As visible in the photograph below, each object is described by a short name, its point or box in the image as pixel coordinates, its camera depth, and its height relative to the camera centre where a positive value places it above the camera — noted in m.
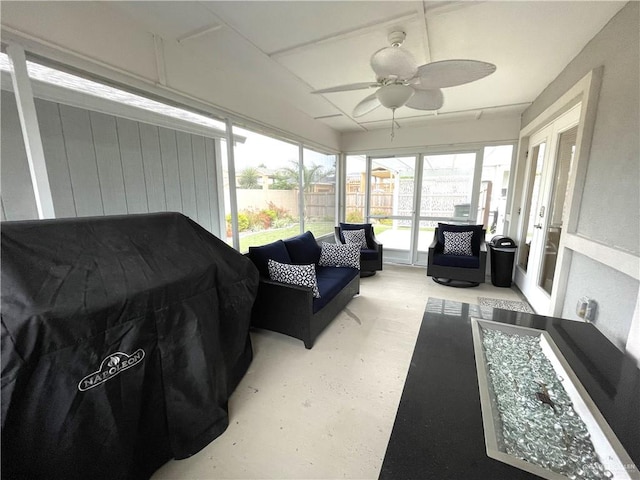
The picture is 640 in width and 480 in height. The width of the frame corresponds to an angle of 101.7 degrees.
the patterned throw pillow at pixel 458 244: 3.86 -0.76
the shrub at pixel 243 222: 2.85 -0.31
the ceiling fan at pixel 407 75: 1.54 +0.74
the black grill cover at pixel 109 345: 0.87 -0.61
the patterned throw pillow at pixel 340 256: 3.29 -0.79
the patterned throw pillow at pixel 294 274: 2.32 -0.73
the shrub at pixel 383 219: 5.02 -0.51
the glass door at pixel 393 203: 4.75 -0.20
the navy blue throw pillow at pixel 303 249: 3.09 -0.69
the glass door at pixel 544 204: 2.57 -0.14
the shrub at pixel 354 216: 5.23 -0.46
